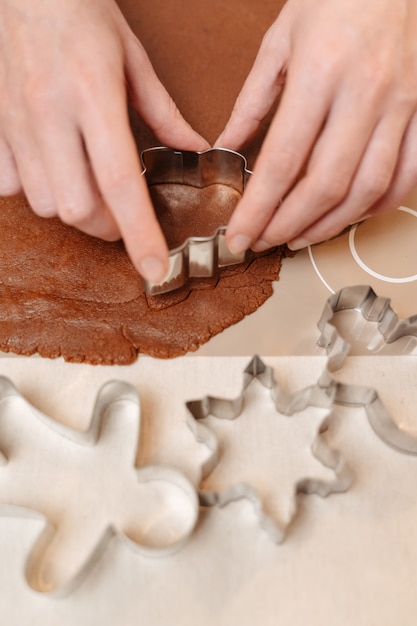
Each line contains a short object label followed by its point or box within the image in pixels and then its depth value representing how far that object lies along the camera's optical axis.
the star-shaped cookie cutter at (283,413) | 0.50
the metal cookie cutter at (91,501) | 0.50
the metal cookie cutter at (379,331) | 0.52
